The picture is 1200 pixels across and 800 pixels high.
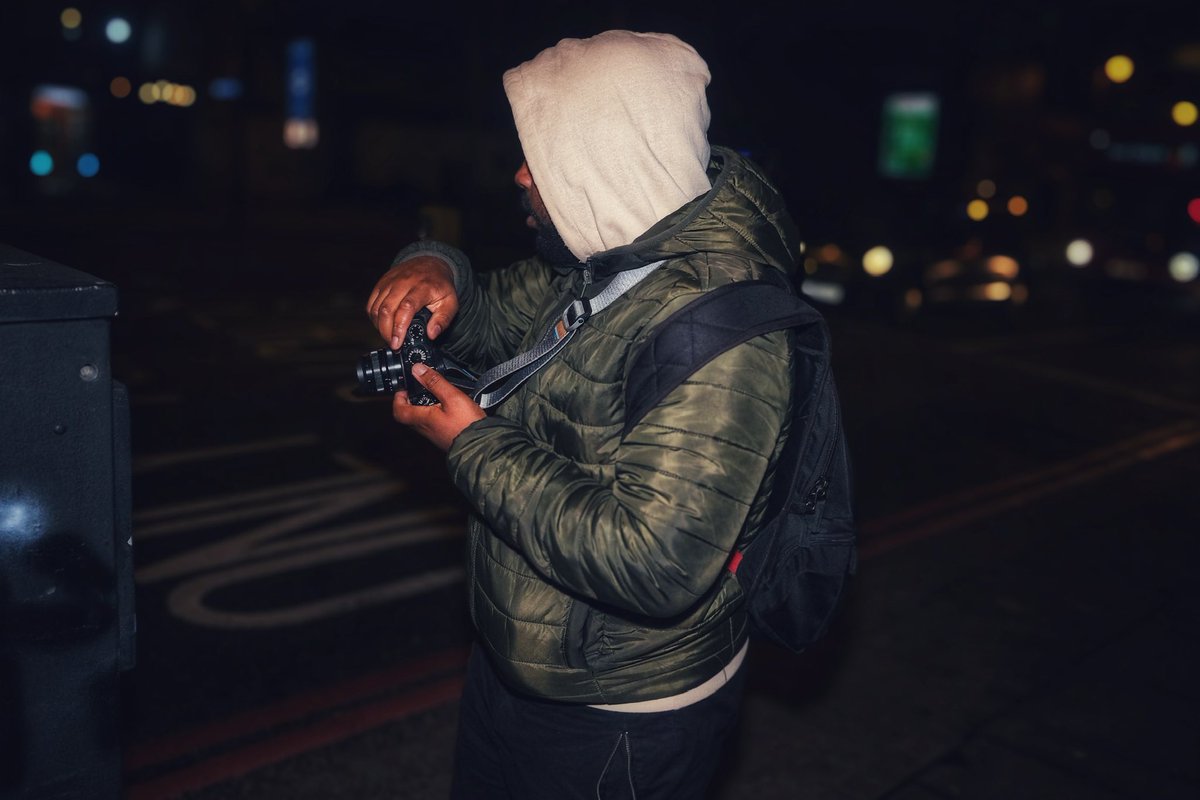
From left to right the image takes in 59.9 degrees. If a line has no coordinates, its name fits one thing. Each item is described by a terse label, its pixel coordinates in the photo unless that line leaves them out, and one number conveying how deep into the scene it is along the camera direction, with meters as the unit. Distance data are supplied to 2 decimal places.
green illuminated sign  18.48
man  1.59
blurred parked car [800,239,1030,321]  13.36
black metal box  1.41
